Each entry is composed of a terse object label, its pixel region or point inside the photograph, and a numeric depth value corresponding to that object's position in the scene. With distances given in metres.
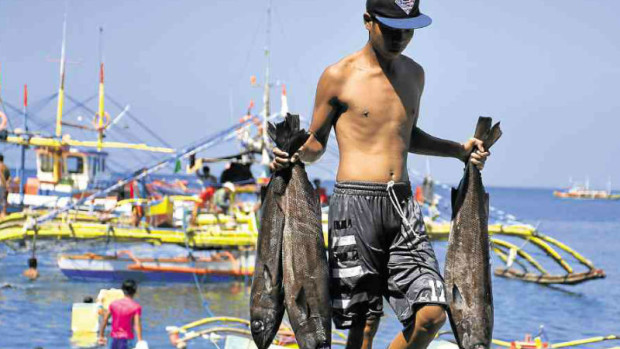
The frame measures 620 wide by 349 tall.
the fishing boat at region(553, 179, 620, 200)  193.88
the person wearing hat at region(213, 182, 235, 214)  29.12
